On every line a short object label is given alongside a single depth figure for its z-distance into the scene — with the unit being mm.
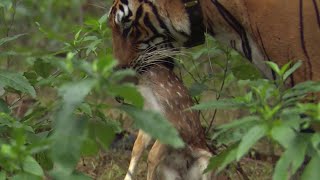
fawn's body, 8016
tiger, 7266
